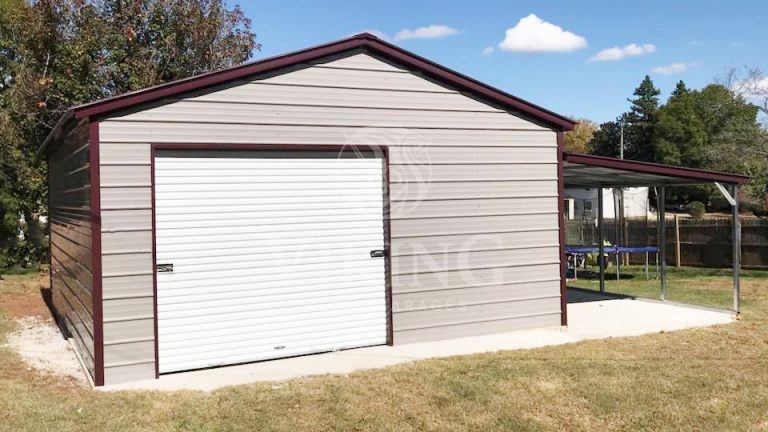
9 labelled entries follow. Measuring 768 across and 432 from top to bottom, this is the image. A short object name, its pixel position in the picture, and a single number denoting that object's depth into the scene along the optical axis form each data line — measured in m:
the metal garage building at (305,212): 6.46
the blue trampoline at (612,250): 15.46
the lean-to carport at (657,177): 8.86
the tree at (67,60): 15.80
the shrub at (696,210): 39.06
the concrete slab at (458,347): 6.43
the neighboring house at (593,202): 35.50
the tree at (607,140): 60.53
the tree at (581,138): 65.06
